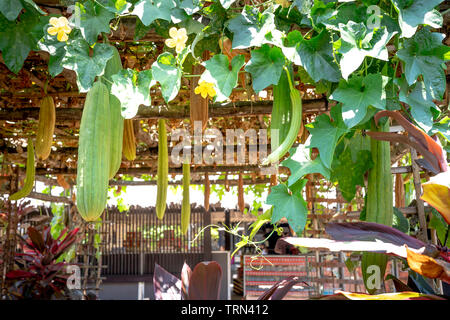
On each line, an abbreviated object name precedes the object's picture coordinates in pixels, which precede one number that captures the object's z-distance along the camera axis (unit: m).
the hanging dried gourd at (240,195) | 5.59
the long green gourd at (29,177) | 3.51
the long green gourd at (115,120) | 1.38
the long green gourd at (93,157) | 1.23
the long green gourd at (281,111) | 1.26
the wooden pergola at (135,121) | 2.38
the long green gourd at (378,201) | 1.20
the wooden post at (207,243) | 9.13
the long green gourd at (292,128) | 1.13
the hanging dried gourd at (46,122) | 2.87
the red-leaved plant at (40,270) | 4.25
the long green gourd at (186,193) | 3.72
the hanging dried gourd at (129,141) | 2.72
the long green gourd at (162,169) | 2.94
